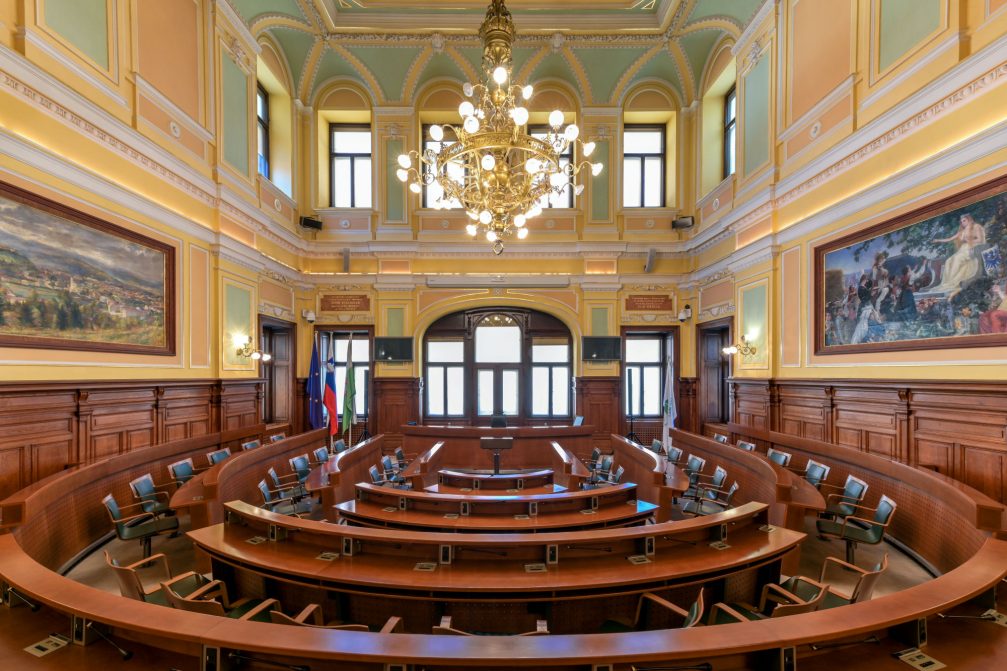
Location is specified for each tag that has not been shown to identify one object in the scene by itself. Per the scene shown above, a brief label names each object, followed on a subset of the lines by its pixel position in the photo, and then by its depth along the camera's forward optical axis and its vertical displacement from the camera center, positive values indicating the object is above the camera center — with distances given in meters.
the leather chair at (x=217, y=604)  2.95 -1.69
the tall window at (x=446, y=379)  12.48 -0.96
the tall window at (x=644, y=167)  12.28 +4.36
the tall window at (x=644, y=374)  12.42 -0.83
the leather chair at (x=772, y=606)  2.83 -1.77
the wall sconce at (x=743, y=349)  8.89 -0.14
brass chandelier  5.39 +2.13
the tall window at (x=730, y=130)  10.65 +4.65
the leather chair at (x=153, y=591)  3.22 -1.67
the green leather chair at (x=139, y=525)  4.85 -1.87
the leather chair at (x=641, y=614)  3.10 -1.83
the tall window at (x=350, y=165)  12.23 +4.36
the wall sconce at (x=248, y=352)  8.80 -0.20
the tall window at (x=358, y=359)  12.27 -0.44
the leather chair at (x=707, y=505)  5.93 -2.03
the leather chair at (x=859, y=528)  4.66 -1.84
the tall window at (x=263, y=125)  10.77 +4.80
